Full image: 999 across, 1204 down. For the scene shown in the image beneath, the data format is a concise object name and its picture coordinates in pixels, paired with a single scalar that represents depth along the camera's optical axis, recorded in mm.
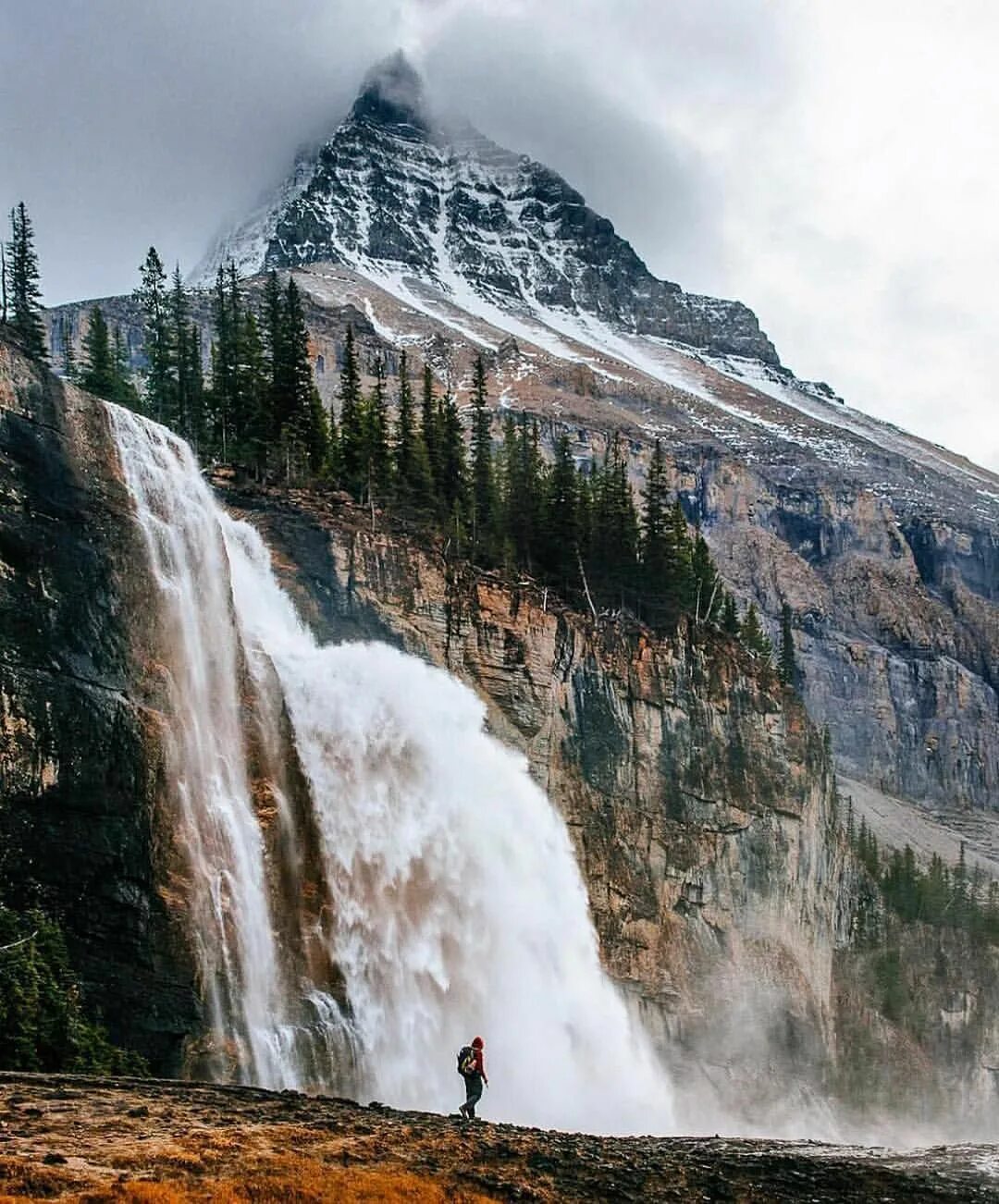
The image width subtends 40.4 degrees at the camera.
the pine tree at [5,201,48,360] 61916
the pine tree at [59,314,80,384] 69281
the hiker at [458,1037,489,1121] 25828
